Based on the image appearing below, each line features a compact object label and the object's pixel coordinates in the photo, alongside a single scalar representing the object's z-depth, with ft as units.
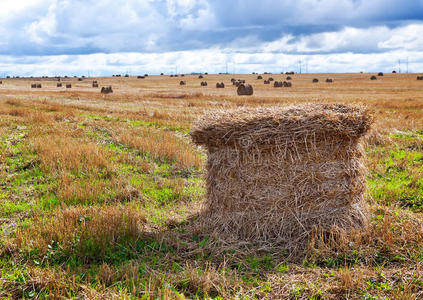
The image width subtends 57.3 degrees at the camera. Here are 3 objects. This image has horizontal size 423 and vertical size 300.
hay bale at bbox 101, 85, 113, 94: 120.82
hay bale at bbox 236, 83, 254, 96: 112.27
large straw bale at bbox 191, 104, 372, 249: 18.39
